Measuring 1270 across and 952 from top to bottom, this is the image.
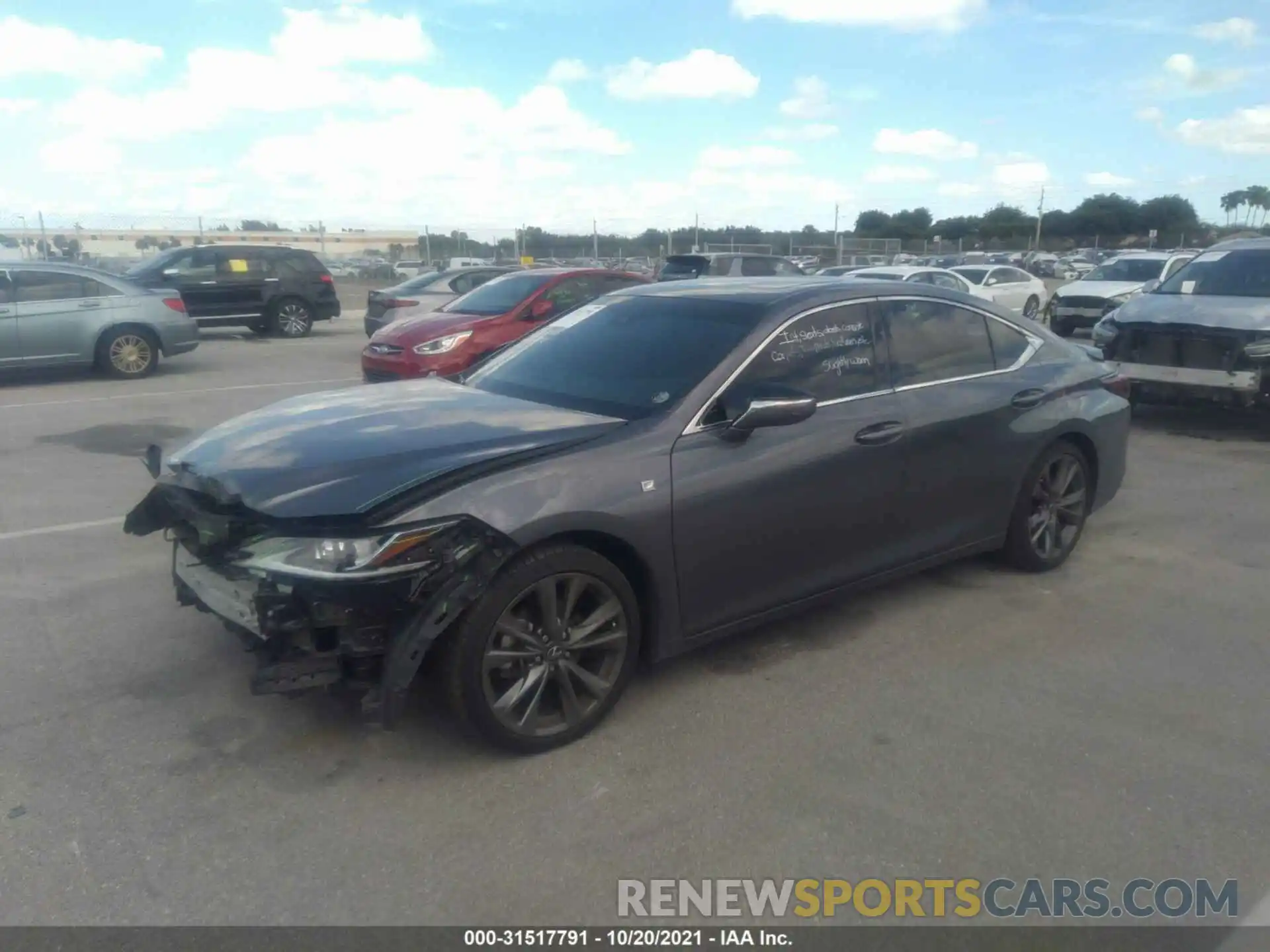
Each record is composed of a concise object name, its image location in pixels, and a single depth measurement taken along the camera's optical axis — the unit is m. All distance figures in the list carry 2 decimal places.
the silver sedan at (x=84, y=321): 12.22
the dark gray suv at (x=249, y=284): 18.16
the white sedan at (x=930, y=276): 18.94
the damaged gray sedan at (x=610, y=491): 3.38
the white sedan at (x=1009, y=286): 22.62
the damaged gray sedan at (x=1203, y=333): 8.93
